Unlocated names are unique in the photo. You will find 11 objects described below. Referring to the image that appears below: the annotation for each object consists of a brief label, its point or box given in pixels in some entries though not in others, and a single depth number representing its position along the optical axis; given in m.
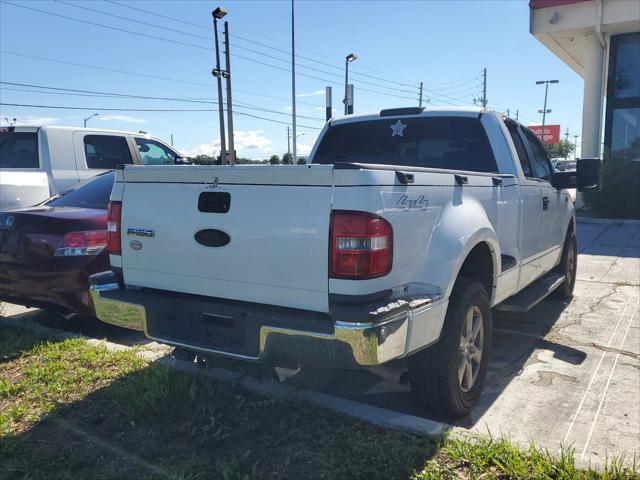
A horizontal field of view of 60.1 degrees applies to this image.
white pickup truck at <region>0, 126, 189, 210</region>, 7.59
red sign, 70.86
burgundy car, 4.55
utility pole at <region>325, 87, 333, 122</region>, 21.58
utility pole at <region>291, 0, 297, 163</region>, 28.67
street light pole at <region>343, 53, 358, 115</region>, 31.27
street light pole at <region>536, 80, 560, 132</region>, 61.56
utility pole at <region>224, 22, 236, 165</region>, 26.94
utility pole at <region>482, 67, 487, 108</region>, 67.49
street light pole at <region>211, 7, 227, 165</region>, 25.71
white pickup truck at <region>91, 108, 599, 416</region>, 2.56
